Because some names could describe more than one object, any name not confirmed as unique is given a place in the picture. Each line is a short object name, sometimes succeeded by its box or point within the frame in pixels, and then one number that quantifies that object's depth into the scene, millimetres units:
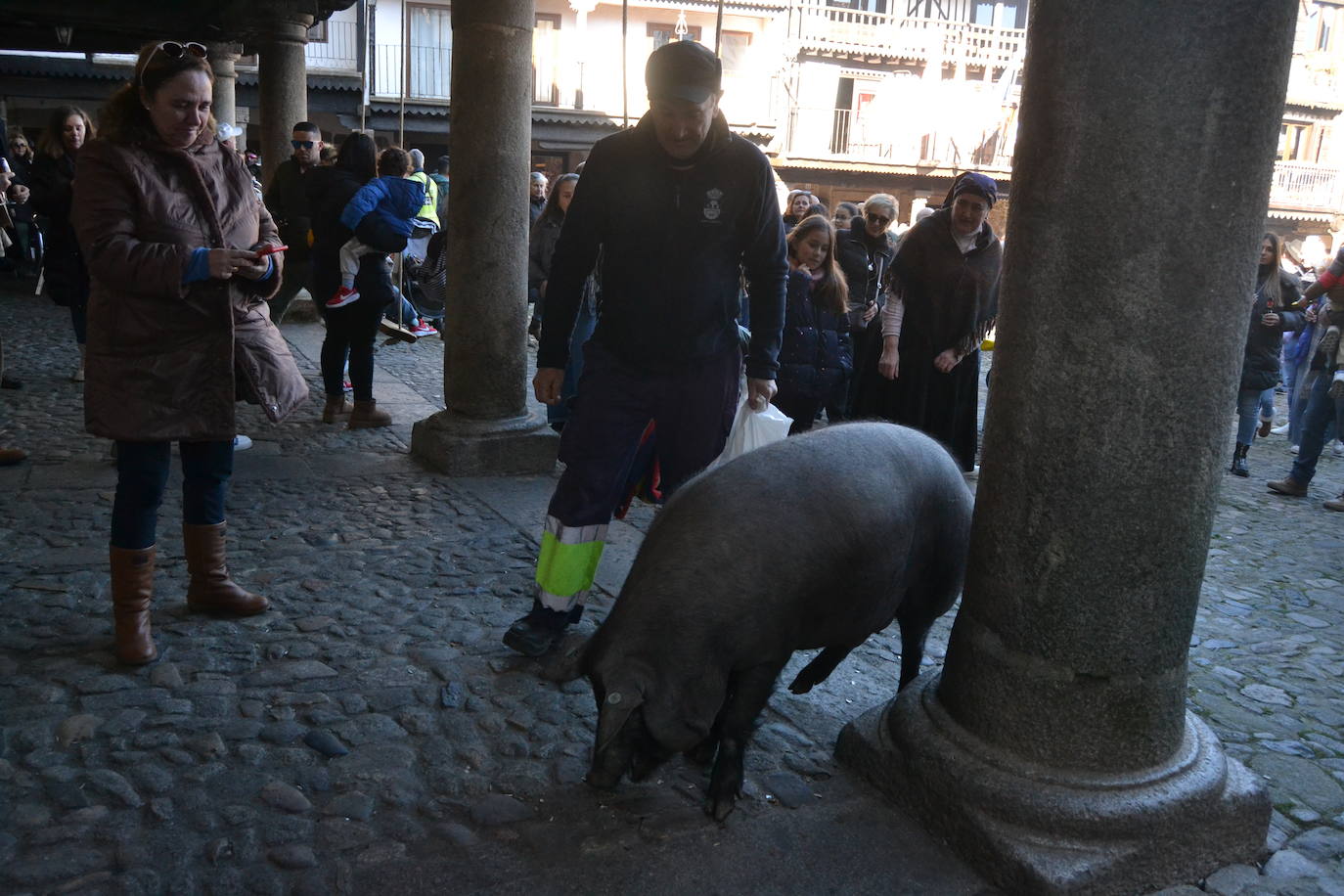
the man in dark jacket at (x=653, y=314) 3676
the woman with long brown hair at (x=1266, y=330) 9078
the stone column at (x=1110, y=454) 2518
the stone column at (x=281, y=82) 12141
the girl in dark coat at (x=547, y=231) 8719
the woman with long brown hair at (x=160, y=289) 3529
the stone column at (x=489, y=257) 6250
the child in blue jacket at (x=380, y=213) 7281
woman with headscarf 6191
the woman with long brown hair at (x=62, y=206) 7988
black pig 2781
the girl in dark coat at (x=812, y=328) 6684
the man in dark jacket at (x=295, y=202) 8977
